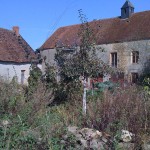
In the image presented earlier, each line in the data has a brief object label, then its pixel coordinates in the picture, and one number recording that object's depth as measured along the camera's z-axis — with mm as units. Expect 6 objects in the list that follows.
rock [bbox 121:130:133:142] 4583
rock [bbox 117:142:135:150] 4421
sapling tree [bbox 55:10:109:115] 8373
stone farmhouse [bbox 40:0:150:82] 21703
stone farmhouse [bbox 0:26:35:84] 22023
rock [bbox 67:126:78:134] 4960
